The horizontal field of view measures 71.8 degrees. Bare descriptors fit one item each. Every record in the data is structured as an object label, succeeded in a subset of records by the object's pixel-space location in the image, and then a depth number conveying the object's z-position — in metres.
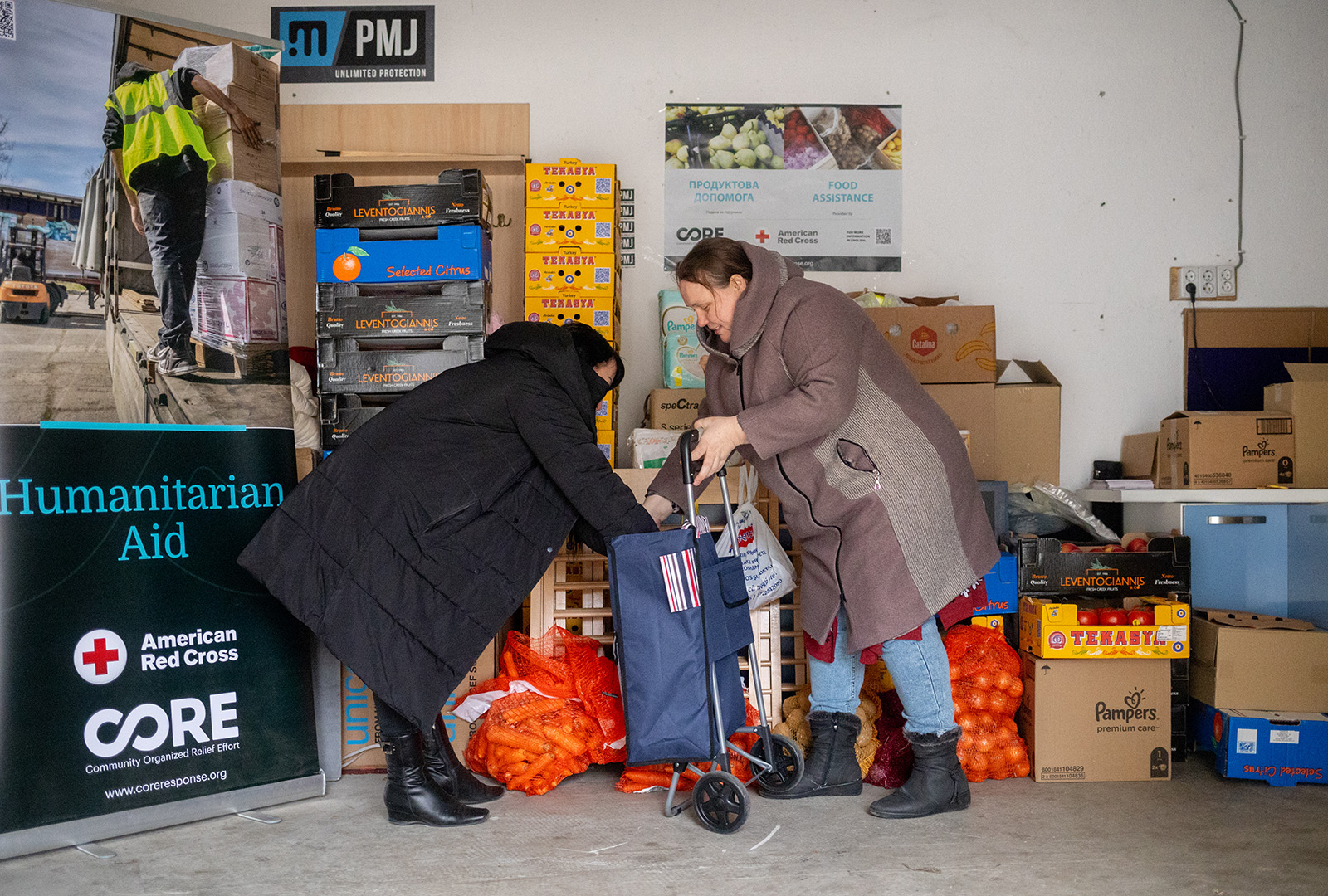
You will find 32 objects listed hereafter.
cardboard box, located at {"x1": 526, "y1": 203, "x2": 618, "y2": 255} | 3.41
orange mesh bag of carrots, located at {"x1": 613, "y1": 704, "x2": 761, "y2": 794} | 2.63
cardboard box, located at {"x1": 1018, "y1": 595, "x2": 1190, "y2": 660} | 2.71
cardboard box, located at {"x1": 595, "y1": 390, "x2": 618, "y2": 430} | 3.39
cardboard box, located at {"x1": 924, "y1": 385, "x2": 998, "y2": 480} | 3.42
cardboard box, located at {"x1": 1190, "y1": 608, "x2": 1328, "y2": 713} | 2.79
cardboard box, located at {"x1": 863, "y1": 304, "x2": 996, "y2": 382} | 3.41
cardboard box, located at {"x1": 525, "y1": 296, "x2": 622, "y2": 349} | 3.39
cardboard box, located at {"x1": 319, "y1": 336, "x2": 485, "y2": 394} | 3.22
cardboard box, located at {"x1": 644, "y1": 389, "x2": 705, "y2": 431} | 3.44
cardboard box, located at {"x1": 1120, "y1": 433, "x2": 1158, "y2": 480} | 3.54
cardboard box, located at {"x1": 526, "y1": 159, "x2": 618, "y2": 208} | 3.41
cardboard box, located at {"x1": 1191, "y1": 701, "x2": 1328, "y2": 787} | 2.67
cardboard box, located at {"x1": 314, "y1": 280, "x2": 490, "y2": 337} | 3.22
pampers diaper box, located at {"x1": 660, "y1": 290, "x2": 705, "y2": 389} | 3.54
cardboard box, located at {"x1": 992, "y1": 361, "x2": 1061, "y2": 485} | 3.62
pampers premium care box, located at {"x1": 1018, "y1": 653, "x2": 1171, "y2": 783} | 2.71
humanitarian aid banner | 2.18
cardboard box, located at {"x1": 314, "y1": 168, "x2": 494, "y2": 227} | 3.22
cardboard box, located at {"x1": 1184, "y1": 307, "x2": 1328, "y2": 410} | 3.84
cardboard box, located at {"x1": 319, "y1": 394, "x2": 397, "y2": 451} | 3.24
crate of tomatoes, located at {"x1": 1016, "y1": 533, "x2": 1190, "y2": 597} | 3.01
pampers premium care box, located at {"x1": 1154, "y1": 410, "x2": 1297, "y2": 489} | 3.22
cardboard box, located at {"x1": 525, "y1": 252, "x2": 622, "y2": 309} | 3.41
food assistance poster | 3.85
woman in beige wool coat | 2.27
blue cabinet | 3.14
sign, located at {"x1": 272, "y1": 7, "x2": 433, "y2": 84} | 3.87
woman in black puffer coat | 2.24
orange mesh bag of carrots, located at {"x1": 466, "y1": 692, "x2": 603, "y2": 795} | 2.63
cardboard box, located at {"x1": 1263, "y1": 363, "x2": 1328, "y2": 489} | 3.21
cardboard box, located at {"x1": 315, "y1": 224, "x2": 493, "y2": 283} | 3.22
